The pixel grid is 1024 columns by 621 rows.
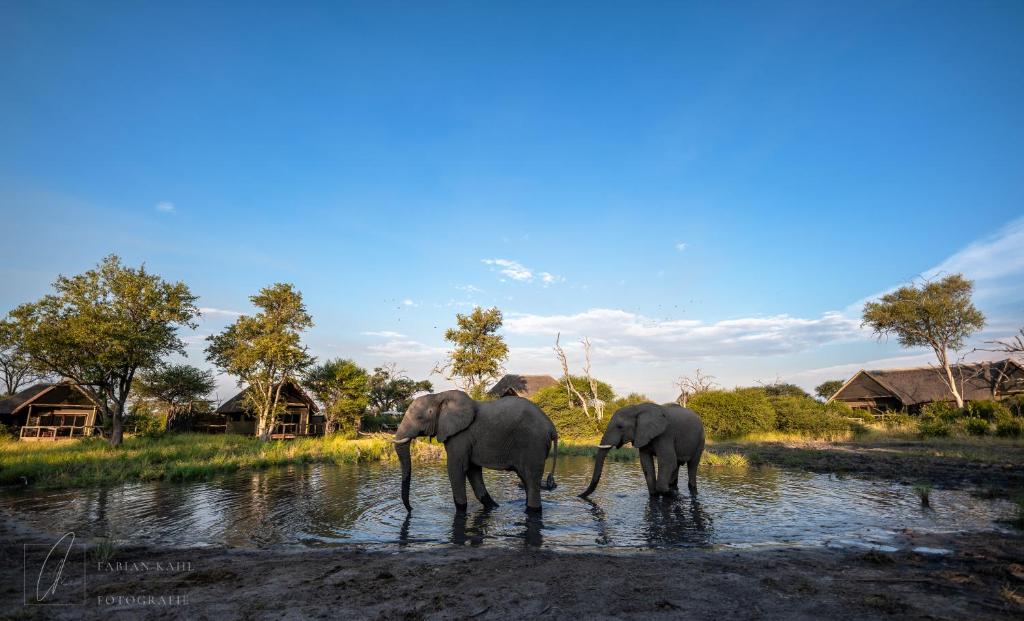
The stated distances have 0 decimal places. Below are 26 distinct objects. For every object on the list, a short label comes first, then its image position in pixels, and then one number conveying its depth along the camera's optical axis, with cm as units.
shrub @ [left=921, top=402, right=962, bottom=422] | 2569
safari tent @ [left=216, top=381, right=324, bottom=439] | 3641
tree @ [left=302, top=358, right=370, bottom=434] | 3750
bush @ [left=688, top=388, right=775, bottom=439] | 2828
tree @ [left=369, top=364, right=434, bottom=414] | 4772
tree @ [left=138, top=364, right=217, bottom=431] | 3872
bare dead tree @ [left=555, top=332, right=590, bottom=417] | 3187
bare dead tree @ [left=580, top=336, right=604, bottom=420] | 3069
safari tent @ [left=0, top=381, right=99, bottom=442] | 3092
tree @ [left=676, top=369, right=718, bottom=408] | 3279
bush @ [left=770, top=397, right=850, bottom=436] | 2825
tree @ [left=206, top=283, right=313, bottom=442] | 3067
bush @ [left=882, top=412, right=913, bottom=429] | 2808
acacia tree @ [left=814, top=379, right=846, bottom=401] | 6897
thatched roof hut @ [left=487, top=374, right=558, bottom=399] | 4212
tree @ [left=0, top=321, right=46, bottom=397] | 2248
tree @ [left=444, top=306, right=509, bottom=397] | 3956
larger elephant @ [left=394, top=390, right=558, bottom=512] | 852
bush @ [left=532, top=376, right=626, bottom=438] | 3009
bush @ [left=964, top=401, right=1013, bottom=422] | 2322
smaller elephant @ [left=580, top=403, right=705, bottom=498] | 1006
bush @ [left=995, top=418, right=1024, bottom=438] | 2141
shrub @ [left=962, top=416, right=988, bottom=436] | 2291
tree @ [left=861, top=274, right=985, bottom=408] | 3372
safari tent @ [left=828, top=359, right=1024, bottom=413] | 3322
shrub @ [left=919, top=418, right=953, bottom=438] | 2386
